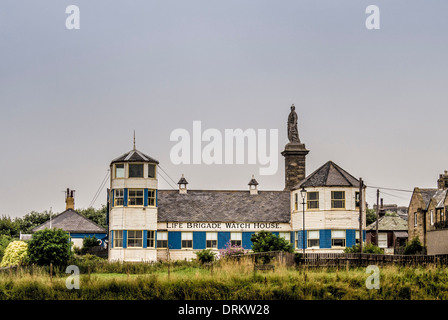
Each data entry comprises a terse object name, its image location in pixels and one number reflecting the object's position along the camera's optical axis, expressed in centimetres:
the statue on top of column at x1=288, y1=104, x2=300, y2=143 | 7675
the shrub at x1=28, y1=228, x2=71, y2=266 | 5659
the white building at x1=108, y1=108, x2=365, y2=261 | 6456
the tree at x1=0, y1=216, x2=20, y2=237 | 10819
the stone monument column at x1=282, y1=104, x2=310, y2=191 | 7444
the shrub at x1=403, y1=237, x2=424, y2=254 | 7231
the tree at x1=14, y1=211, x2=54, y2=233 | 11192
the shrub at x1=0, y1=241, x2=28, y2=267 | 6066
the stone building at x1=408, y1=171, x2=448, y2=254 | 7800
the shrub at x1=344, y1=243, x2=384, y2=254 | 5817
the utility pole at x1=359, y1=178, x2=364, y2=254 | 6300
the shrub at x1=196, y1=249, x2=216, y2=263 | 6034
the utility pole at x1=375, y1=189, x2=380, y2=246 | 7624
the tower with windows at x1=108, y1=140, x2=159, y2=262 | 6425
